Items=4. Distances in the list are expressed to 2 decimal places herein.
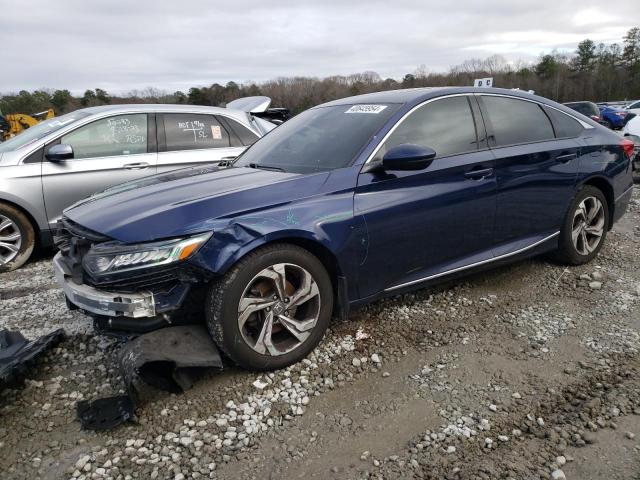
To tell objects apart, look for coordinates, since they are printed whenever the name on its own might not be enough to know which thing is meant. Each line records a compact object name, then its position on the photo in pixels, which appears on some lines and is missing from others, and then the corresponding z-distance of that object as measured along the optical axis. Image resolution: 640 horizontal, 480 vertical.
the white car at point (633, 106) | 27.01
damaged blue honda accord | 2.70
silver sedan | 5.18
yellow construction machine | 17.12
